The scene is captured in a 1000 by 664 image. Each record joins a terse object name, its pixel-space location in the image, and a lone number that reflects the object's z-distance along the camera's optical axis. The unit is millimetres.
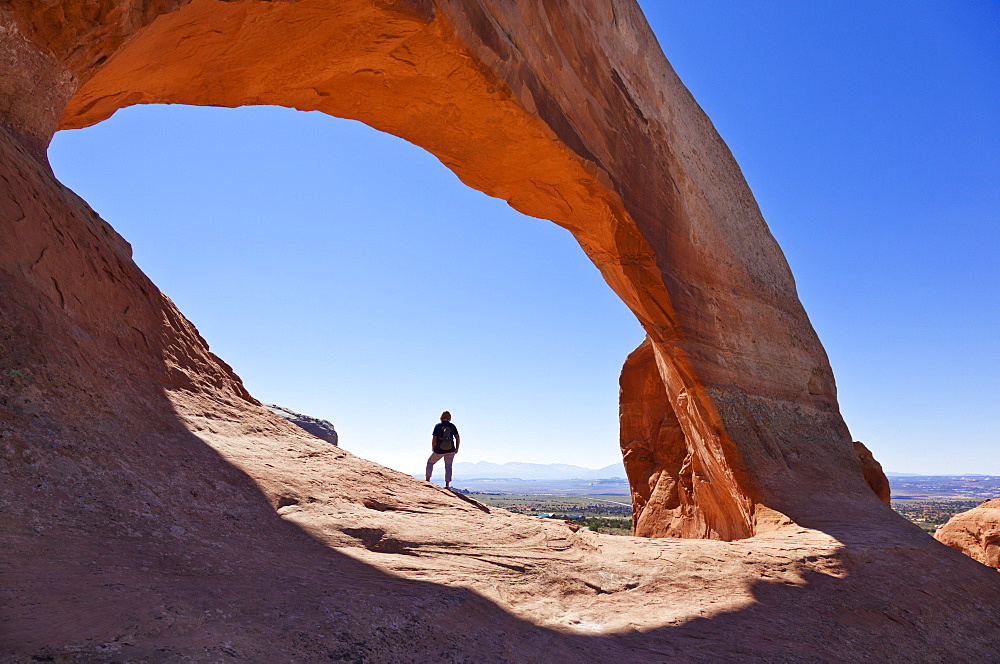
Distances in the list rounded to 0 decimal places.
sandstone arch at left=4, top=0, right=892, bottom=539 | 6688
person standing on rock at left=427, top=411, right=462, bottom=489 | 9149
